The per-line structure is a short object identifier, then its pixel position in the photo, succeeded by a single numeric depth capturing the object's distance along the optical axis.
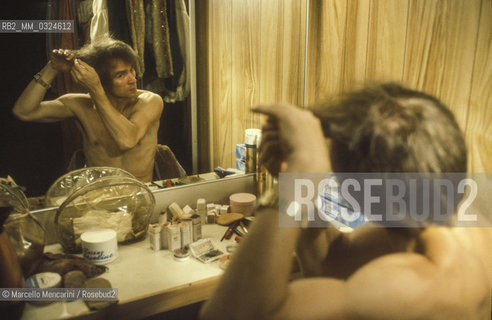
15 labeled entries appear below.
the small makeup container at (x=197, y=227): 1.30
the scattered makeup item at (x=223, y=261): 1.12
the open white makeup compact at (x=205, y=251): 1.17
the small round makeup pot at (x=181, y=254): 1.17
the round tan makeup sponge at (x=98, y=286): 0.91
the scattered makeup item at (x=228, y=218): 1.42
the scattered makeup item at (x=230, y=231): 1.34
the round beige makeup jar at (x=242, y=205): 1.50
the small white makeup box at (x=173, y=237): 1.22
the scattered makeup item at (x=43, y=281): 0.95
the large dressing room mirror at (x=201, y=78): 1.02
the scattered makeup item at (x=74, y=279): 0.98
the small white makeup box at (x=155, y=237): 1.23
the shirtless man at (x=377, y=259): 0.55
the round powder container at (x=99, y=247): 1.12
